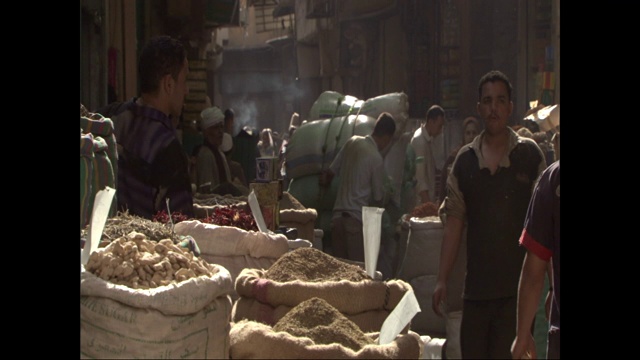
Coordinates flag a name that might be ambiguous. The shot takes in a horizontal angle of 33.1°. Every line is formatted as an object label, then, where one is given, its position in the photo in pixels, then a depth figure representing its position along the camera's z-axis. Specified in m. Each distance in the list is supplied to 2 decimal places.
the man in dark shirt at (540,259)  3.16
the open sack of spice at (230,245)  3.87
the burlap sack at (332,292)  3.35
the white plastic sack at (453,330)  5.49
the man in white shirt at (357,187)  8.22
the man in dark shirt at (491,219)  4.60
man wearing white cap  8.34
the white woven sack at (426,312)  6.38
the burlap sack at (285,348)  2.90
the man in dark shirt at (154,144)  4.13
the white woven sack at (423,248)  6.55
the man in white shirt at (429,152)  8.59
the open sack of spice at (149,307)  2.62
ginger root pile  2.73
